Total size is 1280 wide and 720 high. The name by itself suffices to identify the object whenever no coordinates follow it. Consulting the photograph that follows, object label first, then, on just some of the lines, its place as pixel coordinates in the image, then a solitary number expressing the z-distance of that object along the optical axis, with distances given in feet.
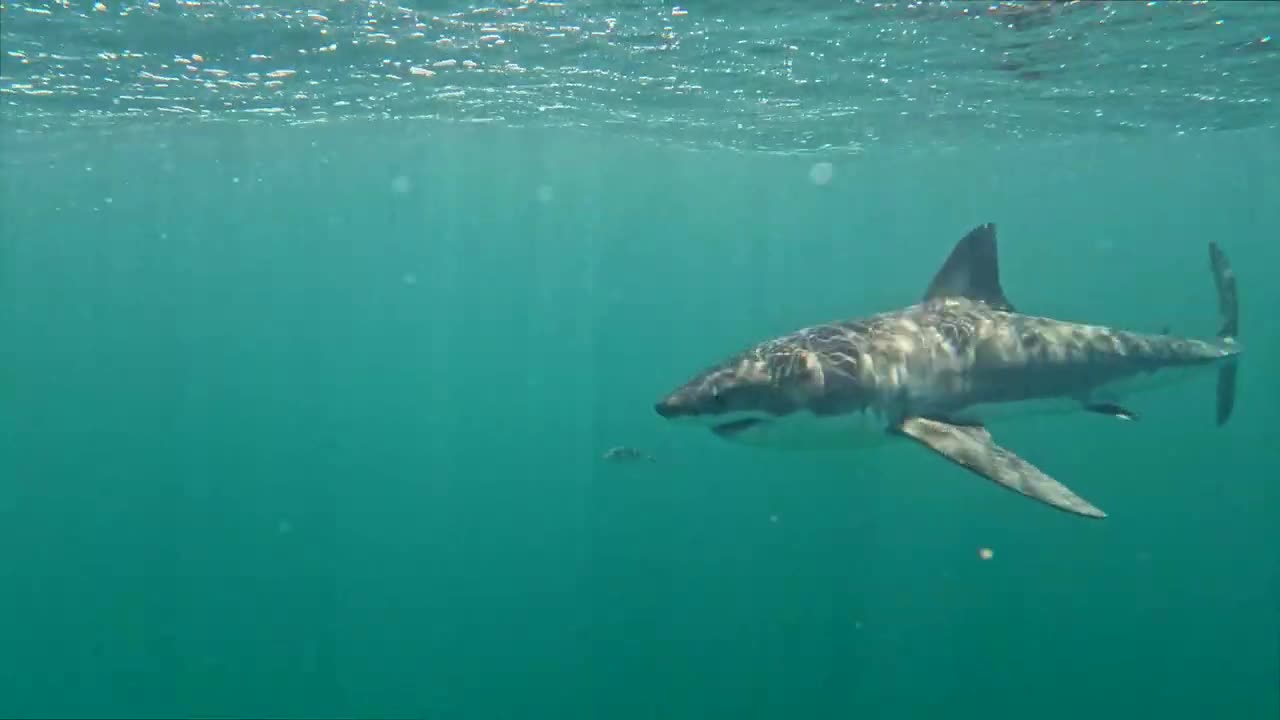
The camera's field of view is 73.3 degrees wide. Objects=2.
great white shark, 22.93
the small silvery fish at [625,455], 54.85
